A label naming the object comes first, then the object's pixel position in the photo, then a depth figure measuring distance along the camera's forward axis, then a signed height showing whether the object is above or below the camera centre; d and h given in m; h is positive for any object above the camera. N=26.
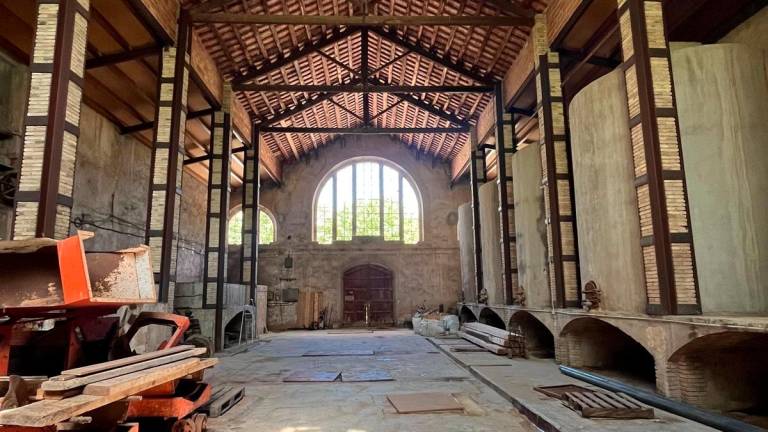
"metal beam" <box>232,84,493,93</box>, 15.58 +6.76
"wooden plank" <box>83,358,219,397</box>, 3.46 -0.79
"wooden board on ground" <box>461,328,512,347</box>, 11.13 -1.47
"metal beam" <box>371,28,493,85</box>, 16.05 +7.97
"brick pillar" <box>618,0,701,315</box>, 6.81 +1.80
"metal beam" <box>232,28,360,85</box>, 15.83 +8.05
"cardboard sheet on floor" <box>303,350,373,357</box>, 12.33 -1.85
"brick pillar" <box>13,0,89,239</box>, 7.00 +2.60
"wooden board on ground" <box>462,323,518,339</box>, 11.60 -1.32
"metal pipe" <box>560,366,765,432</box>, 4.80 -1.54
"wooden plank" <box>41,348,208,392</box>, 3.33 -0.72
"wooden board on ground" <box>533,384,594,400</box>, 6.56 -1.60
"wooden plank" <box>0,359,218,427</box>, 2.92 -0.81
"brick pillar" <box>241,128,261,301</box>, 18.75 +3.53
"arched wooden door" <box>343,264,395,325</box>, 24.09 -0.53
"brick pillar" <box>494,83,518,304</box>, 14.03 +2.74
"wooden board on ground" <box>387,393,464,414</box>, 6.17 -1.67
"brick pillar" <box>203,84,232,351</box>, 14.53 +3.04
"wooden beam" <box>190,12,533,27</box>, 11.95 +7.05
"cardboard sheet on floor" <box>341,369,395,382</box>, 8.51 -1.74
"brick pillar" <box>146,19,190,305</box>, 10.50 +2.90
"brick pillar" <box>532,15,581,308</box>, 10.52 +2.29
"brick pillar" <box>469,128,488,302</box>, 17.81 +3.48
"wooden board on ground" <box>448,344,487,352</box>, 12.12 -1.73
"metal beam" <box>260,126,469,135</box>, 19.03 +6.47
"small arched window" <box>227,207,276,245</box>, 25.02 +3.21
